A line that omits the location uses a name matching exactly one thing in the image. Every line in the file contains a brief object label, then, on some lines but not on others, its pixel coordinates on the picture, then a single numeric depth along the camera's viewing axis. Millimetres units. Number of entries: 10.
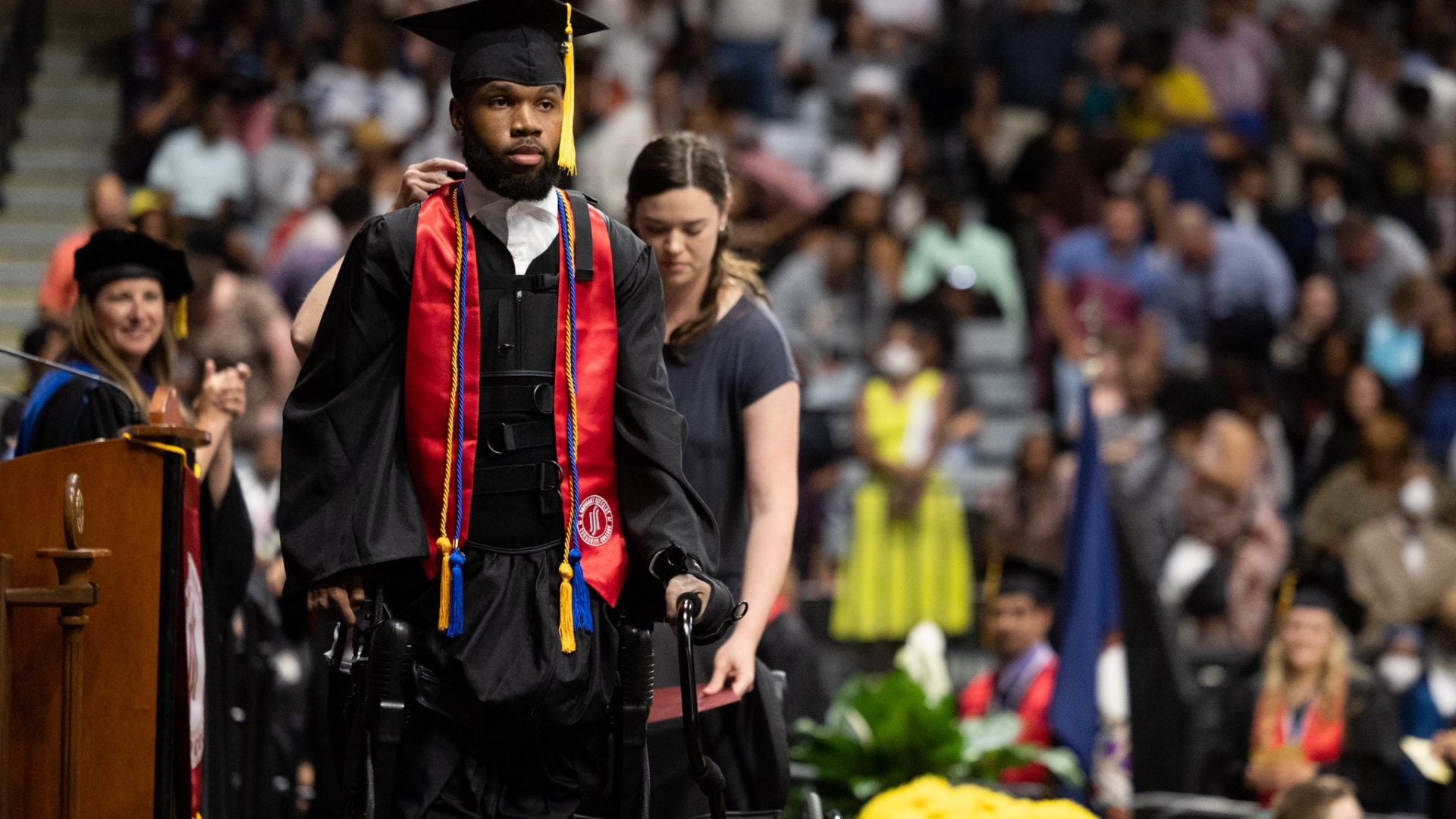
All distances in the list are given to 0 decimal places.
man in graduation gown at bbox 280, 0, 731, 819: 8273
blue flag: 17891
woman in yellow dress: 24031
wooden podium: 9383
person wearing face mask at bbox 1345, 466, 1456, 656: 23234
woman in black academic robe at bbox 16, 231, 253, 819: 11383
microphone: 9469
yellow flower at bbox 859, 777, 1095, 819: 12172
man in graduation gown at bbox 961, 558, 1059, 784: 18578
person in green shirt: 27969
